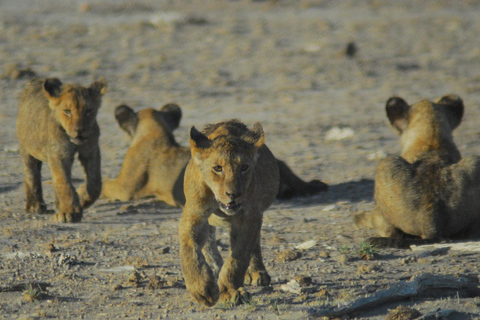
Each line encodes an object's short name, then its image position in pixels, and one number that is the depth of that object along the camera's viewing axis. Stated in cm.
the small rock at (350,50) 3606
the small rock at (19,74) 3098
